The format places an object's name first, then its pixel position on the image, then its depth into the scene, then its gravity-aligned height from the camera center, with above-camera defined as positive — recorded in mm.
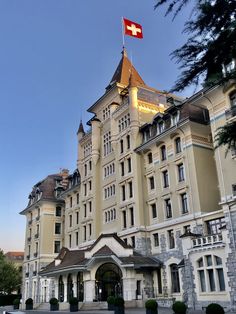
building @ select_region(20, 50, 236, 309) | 20186 +4270
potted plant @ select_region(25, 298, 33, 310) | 31206 -4950
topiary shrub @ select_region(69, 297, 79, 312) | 24254 -4025
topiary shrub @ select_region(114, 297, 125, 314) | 18020 -3191
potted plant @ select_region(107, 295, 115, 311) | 22209 -3680
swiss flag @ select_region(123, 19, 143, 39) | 32015 +25258
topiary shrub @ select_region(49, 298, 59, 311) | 27305 -4426
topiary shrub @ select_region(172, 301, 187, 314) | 14186 -2746
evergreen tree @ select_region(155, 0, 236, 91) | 6503 +4653
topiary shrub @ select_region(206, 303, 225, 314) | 12265 -2493
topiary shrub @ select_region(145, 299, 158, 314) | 15974 -3000
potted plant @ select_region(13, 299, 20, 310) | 32704 -5018
